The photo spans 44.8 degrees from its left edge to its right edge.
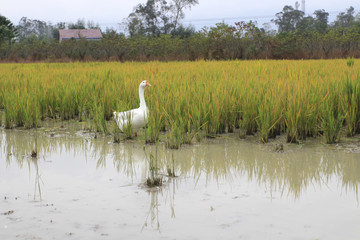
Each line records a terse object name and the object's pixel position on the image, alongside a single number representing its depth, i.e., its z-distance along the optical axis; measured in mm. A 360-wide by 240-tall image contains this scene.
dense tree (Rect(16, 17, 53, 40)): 95625
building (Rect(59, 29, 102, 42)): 61862
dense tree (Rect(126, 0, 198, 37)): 47000
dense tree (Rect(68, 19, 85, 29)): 68500
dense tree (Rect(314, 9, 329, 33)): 58281
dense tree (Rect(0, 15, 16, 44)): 36203
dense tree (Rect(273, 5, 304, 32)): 53344
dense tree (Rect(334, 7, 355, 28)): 64938
